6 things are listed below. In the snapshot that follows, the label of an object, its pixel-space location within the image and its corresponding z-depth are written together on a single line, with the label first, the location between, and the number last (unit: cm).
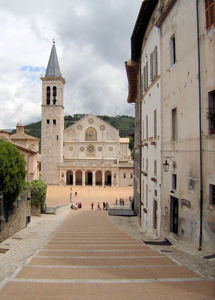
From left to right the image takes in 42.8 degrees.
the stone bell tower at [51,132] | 6181
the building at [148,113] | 1381
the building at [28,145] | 4045
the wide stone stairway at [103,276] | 467
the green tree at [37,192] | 2764
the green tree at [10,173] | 1459
